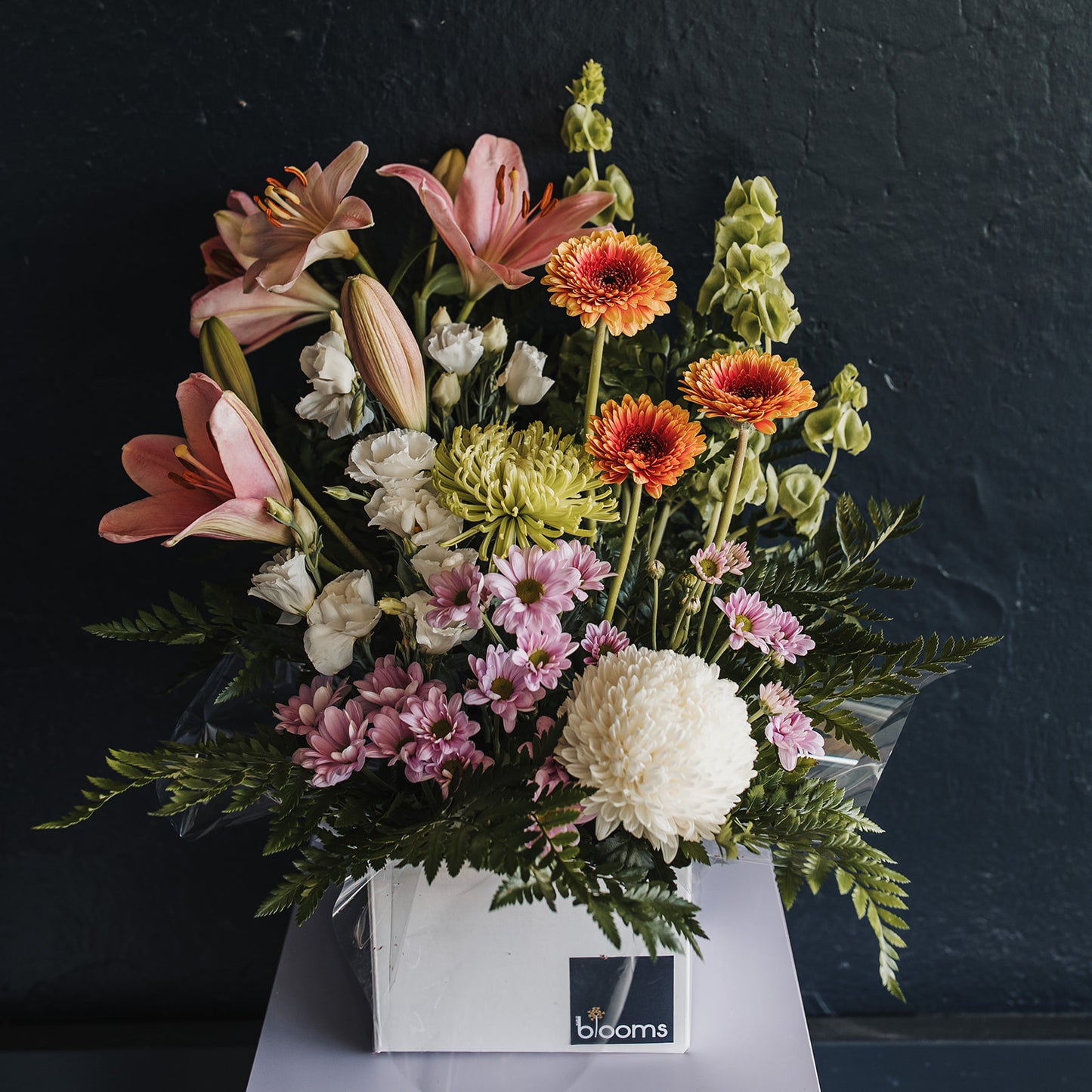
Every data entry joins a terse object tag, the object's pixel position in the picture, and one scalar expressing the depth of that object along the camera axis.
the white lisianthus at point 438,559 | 0.65
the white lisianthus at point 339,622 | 0.67
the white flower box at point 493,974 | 0.75
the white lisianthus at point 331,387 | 0.69
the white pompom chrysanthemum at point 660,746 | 0.59
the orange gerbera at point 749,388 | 0.63
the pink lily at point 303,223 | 0.72
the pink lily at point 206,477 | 0.66
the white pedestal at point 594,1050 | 0.79
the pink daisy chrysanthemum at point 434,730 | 0.63
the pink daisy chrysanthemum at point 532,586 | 0.62
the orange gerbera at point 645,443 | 0.62
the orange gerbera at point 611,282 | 0.63
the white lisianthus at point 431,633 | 0.65
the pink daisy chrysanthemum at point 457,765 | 0.64
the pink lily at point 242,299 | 0.78
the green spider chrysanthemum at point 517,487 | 0.63
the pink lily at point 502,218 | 0.78
